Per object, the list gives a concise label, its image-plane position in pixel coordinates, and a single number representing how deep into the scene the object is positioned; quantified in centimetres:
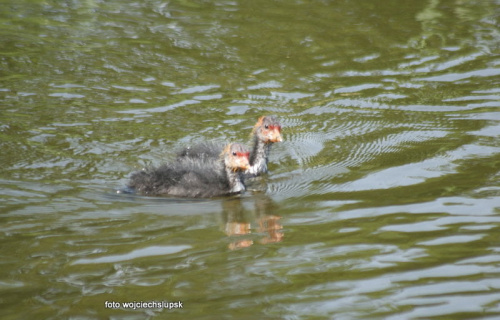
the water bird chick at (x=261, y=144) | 1457
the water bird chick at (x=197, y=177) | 1305
